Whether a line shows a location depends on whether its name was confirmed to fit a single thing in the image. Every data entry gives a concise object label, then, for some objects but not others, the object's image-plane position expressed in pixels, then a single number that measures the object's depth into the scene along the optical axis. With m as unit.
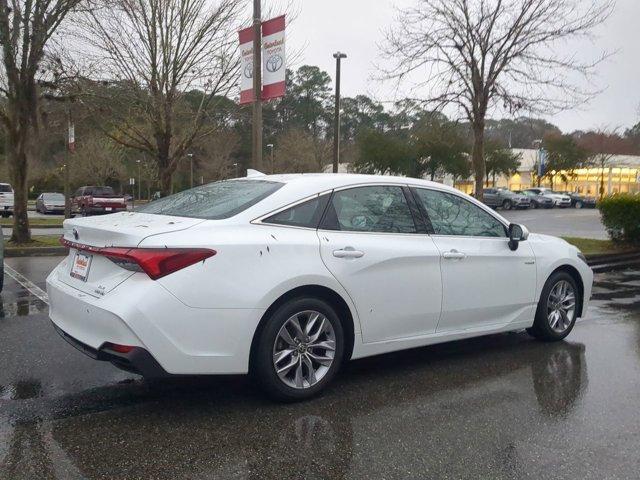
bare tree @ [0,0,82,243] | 12.28
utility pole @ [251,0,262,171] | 9.99
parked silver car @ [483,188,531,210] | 42.81
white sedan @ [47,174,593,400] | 3.74
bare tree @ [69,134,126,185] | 45.75
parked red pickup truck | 30.17
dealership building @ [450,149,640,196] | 58.94
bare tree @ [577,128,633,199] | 56.09
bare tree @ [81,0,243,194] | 15.45
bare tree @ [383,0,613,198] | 13.46
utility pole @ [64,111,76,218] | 17.84
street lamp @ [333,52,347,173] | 21.23
